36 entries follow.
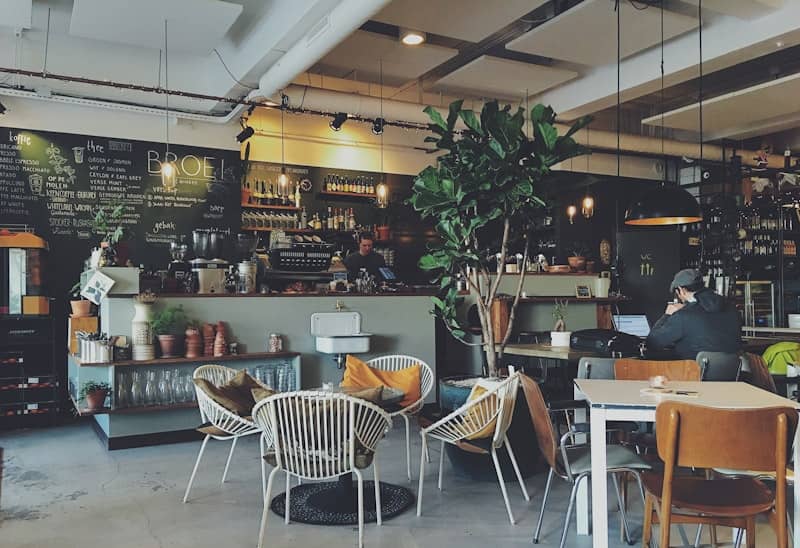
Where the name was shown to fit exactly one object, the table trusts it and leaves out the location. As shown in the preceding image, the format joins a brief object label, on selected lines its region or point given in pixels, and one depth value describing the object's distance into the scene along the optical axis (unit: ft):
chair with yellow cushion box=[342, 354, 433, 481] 15.98
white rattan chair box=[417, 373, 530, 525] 12.89
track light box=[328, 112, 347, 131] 25.94
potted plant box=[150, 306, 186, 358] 18.89
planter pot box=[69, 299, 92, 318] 21.61
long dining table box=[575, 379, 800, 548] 9.71
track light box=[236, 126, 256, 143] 26.17
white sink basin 20.67
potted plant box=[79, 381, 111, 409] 17.94
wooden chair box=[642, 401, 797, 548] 8.48
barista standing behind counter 28.25
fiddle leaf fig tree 14.56
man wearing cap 16.29
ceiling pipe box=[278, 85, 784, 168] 26.13
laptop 21.75
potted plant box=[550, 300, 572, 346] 18.81
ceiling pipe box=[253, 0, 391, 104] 17.35
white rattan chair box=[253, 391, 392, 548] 11.24
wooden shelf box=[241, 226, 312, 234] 28.58
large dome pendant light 18.98
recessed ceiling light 22.13
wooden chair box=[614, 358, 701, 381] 13.43
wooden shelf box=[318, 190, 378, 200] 30.01
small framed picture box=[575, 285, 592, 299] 26.61
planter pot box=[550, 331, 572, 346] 18.80
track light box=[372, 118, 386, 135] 26.63
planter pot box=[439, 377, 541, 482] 15.47
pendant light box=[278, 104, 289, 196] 26.53
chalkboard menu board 24.04
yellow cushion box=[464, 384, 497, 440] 13.07
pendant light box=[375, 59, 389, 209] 28.84
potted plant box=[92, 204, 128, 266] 18.95
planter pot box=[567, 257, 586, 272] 28.91
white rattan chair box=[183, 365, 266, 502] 13.48
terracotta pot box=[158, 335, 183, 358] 18.89
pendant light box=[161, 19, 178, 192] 22.50
